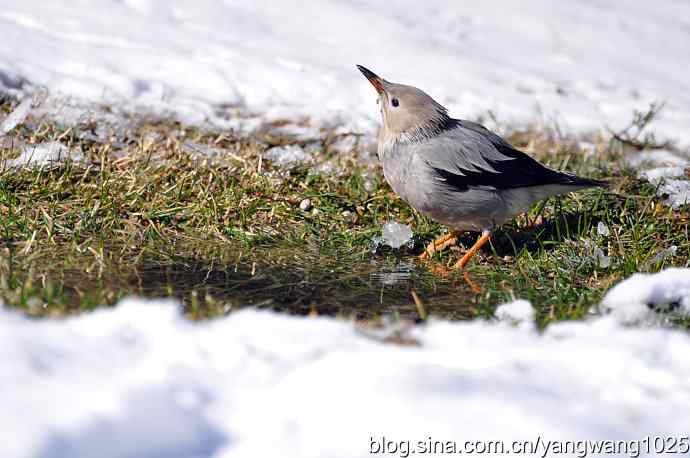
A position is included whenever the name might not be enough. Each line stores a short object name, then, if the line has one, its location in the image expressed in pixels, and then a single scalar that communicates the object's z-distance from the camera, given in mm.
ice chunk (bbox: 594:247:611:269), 9922
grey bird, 10477
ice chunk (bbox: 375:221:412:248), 10789
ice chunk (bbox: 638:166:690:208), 11906
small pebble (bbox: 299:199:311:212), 11758
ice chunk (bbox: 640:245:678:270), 9673
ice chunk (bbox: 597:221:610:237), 10930
